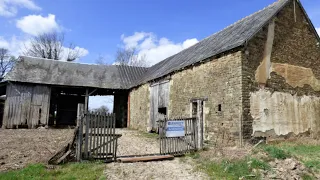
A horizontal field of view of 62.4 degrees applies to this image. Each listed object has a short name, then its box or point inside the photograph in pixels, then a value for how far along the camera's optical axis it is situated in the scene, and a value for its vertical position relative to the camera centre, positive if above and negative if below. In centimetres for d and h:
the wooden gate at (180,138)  969 -83
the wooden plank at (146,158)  823 -136
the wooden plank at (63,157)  751 -119
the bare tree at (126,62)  4774 +969
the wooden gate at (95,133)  799 -55
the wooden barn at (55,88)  2019 +237
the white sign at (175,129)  973 -47
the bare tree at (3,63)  4784 +923
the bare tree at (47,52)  4247 +1033
